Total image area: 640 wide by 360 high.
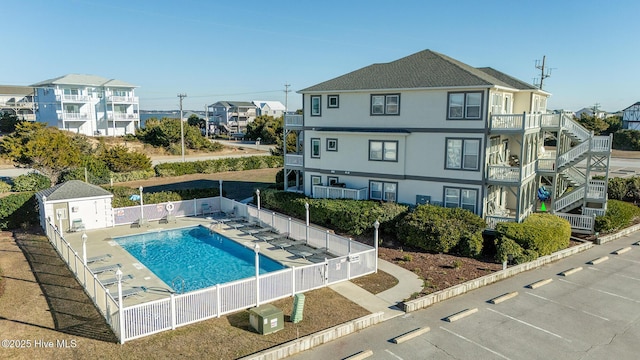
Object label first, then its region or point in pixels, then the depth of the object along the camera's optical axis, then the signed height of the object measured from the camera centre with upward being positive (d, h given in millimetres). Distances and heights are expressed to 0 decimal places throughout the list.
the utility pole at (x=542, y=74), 47500 +5977
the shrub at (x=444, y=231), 20719 -4908
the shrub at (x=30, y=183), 36438 -4803
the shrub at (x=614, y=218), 24938 -5091
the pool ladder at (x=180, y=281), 17188 -6404
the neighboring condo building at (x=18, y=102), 81375 +4632
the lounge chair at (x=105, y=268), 18291 -6054
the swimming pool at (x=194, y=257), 19078 -6367
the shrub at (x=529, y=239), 19953 -5164
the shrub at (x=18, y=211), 24625 -4891
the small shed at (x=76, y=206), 23828 -4493
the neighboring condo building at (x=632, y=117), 105438 +3142
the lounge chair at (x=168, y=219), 27219 -5784
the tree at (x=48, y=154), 34531 -2274
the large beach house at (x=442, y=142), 23484 -814
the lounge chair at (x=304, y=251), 20891 -6005
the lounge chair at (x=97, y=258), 19777 -6054
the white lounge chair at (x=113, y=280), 17281 -6182
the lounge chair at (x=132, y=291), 15754 -6094
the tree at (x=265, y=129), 78938 -337
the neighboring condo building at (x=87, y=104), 68000 +3455
